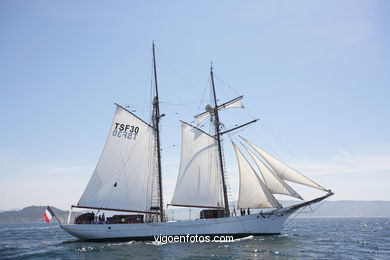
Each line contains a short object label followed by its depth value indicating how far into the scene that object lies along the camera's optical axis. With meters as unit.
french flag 36.34
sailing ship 38.12
